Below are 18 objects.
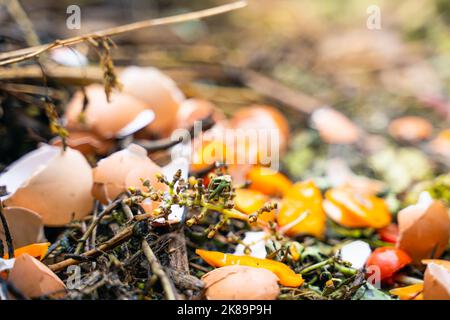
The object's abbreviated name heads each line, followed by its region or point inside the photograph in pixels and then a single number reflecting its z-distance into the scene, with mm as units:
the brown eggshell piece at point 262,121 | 628
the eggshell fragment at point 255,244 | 497
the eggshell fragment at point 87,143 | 554
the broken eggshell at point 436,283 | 446
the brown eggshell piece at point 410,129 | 672
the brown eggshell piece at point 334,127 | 656
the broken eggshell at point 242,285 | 445
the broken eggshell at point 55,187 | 501
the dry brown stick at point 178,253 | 471
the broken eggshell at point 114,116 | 576
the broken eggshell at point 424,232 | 506
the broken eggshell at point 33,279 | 444
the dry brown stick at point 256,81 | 702
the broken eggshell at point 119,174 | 505
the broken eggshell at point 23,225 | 491
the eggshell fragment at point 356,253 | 505
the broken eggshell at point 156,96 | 599
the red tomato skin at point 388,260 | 493
